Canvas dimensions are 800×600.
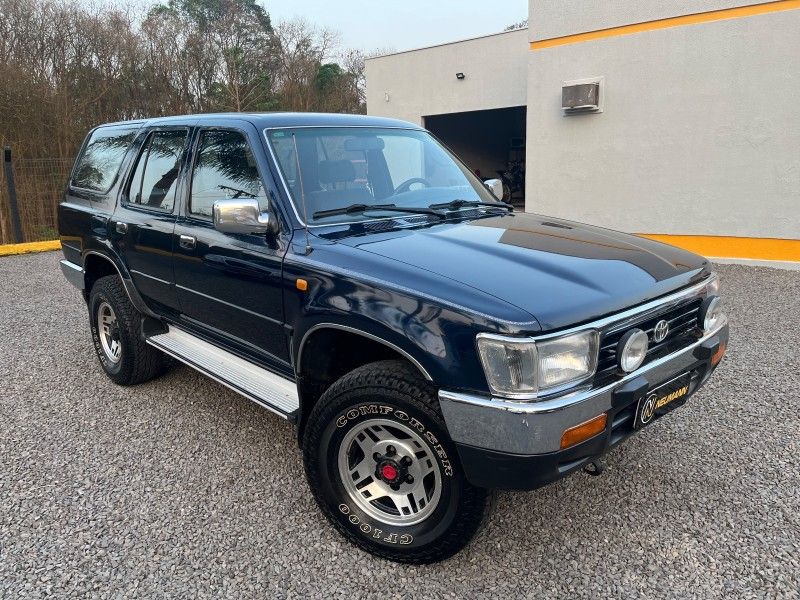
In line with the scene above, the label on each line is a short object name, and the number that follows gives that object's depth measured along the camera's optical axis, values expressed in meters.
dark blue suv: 2.16
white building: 8.41
